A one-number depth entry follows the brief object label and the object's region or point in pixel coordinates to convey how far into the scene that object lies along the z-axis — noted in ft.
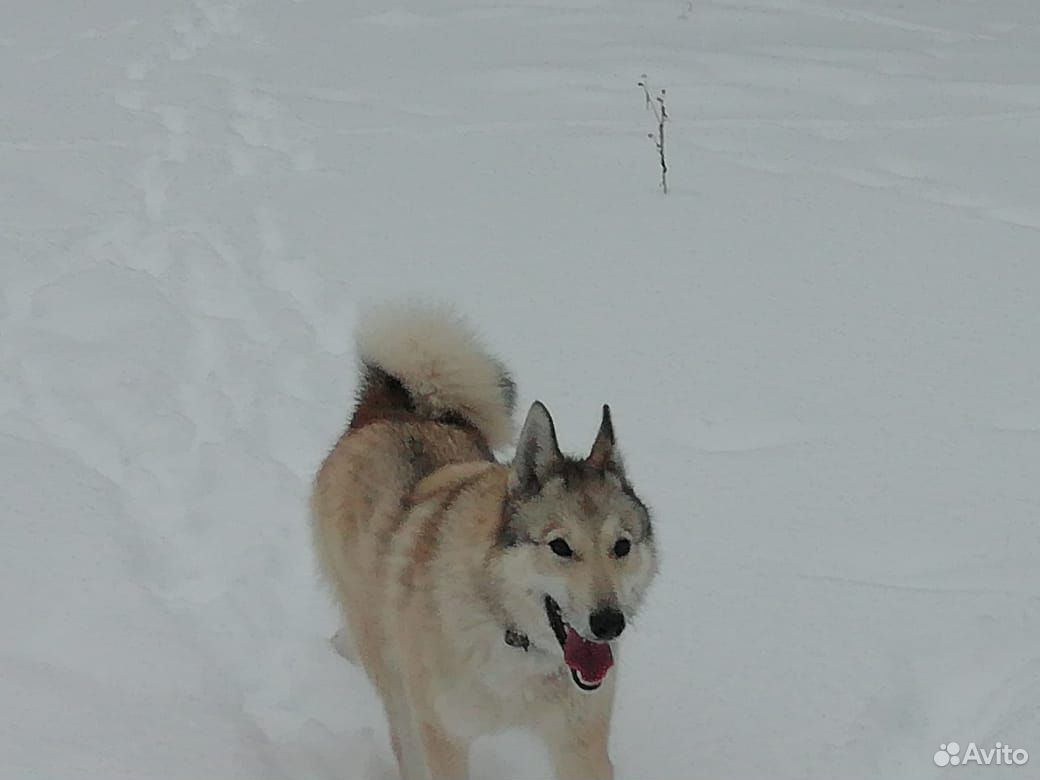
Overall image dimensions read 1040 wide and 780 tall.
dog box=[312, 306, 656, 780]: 8.23
